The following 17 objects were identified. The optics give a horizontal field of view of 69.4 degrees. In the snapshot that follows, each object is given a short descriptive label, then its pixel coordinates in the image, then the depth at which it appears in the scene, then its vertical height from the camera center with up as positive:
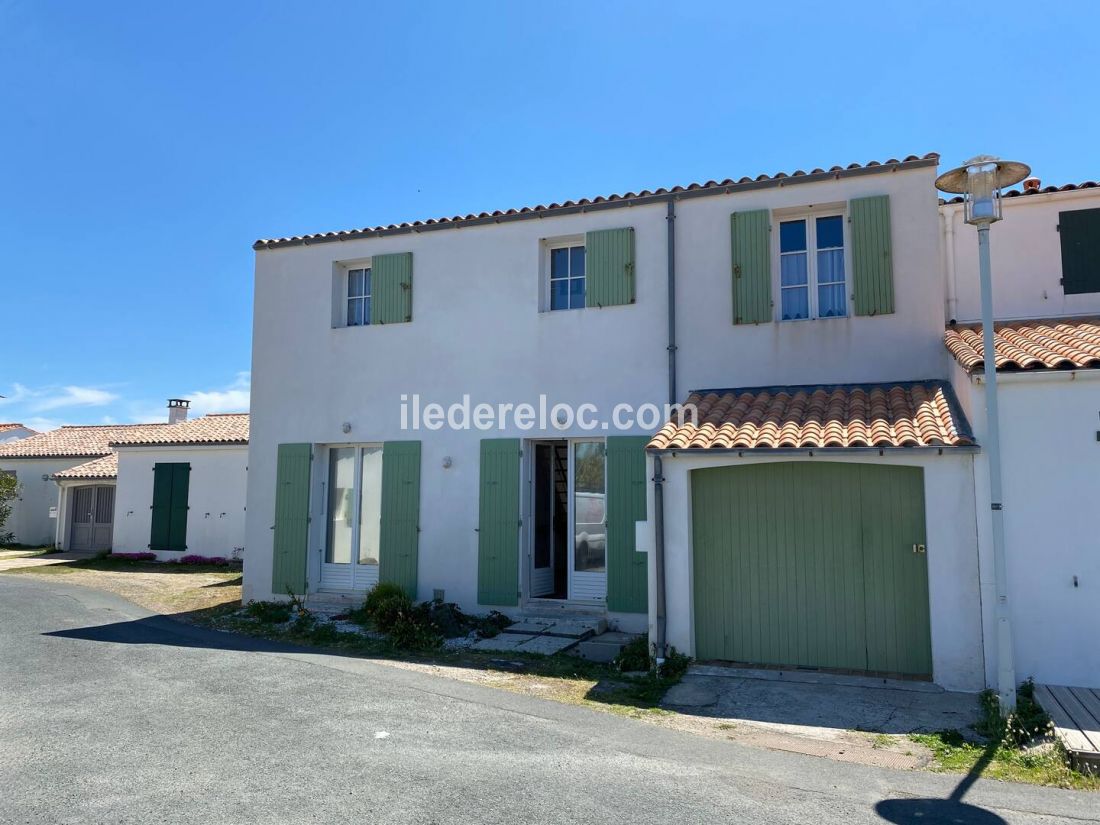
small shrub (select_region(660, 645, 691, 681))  7.82 -1.68
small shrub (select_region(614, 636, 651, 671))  8.23 -1.69
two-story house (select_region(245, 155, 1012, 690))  7.73 +0.90
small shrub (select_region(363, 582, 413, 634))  10.05 -1.45
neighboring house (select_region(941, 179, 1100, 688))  6.89 +0.02
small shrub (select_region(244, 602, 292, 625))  11.03 -1.68
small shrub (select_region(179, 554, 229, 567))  17.81 -1.50
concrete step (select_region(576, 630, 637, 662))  8.79 -1.73
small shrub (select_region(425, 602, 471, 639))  9.80 -1.58
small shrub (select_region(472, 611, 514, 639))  9.88 -1.65
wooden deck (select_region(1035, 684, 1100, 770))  5.27 -1.63
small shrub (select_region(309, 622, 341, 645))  9.82 -1.77
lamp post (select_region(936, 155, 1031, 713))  6.20 +1.54
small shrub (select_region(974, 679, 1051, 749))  5.82 -1.70
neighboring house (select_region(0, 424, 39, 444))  29.20 +2.21
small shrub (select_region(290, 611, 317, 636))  10.27 -1.73
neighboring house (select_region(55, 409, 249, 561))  18.09 +0.04
